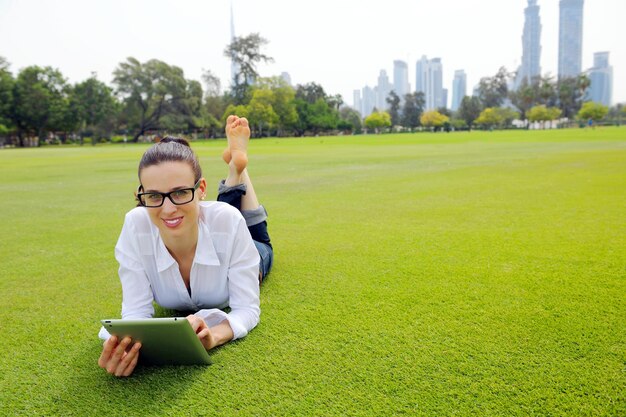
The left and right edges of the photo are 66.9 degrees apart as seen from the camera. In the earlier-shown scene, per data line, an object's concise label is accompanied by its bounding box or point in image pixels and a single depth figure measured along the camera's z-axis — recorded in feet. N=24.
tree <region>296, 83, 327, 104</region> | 308.19
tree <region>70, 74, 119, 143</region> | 195.42
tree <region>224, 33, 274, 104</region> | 246.88
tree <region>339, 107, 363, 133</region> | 287.48
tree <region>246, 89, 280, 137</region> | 212.64
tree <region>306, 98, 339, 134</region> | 257.34
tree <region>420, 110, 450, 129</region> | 310.86
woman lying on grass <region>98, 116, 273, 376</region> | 7.22
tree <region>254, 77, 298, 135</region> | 226.17
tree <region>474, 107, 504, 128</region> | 278.67
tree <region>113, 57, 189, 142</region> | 205.64
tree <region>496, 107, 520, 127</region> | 283.59
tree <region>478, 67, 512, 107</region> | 341.00
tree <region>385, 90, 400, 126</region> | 360.77
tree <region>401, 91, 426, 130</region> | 342.03
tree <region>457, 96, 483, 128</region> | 319.88
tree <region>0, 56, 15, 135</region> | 176.35
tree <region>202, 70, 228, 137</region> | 223.24
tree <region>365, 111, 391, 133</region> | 306.96
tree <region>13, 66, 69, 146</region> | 182.70
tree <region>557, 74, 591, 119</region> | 308.40
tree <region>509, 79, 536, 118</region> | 312.71
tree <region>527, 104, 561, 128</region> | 261.54
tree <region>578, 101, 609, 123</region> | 250.78
